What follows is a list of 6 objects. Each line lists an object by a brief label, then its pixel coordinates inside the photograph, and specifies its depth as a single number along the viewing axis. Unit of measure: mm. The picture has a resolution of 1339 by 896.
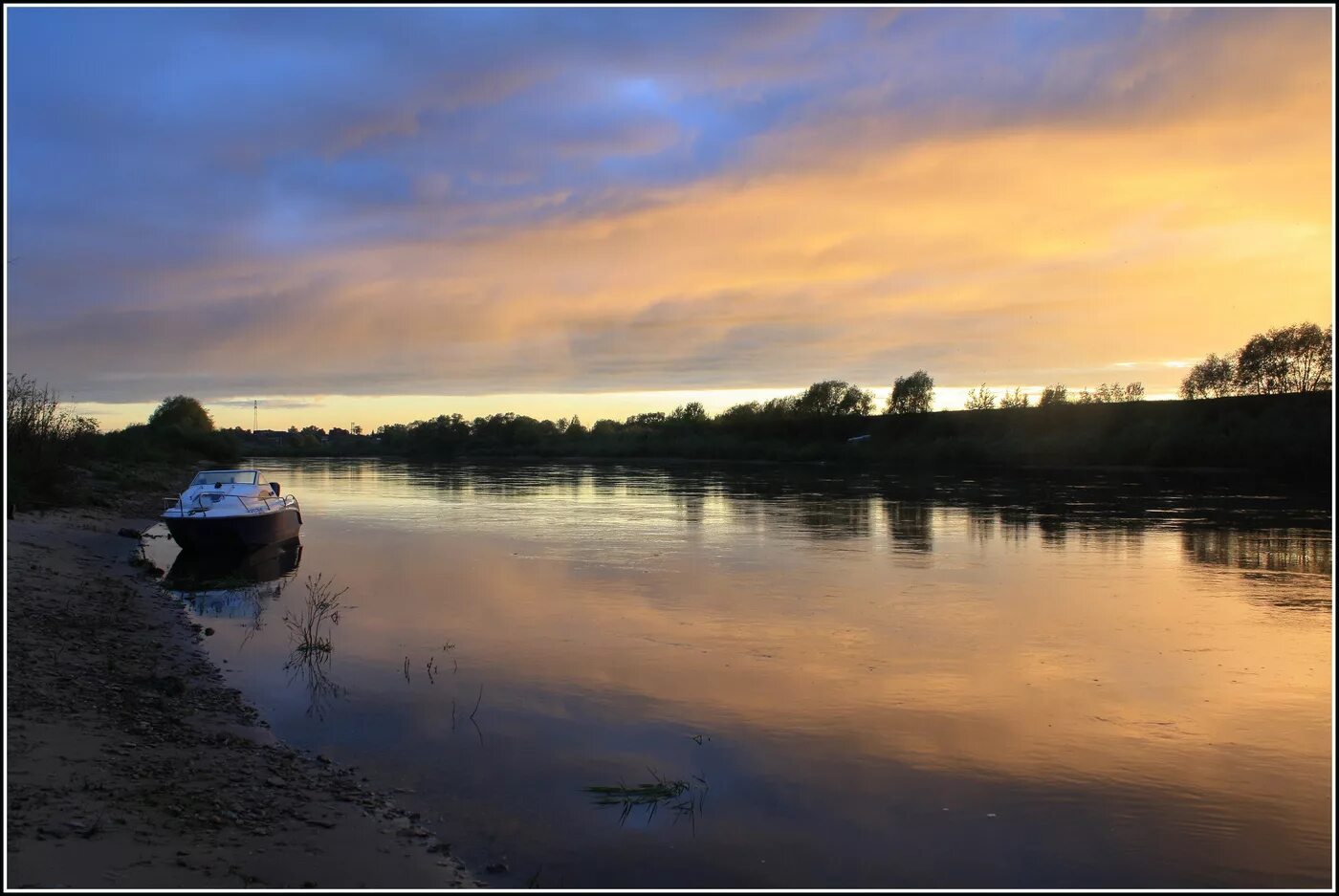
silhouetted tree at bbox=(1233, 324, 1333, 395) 76188
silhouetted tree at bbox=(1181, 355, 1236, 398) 82438
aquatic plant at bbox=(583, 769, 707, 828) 7195
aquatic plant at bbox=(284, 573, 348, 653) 12455
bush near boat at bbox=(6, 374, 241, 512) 23734
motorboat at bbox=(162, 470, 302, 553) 19716
